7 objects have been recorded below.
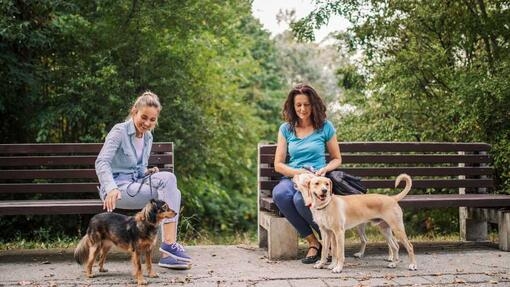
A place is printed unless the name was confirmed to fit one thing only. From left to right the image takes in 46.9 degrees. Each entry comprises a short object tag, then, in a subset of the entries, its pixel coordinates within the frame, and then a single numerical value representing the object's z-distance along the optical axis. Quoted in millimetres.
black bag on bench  5496
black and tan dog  4715
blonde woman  5055
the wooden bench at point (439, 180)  6023
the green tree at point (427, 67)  7293
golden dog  5051
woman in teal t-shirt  5484
